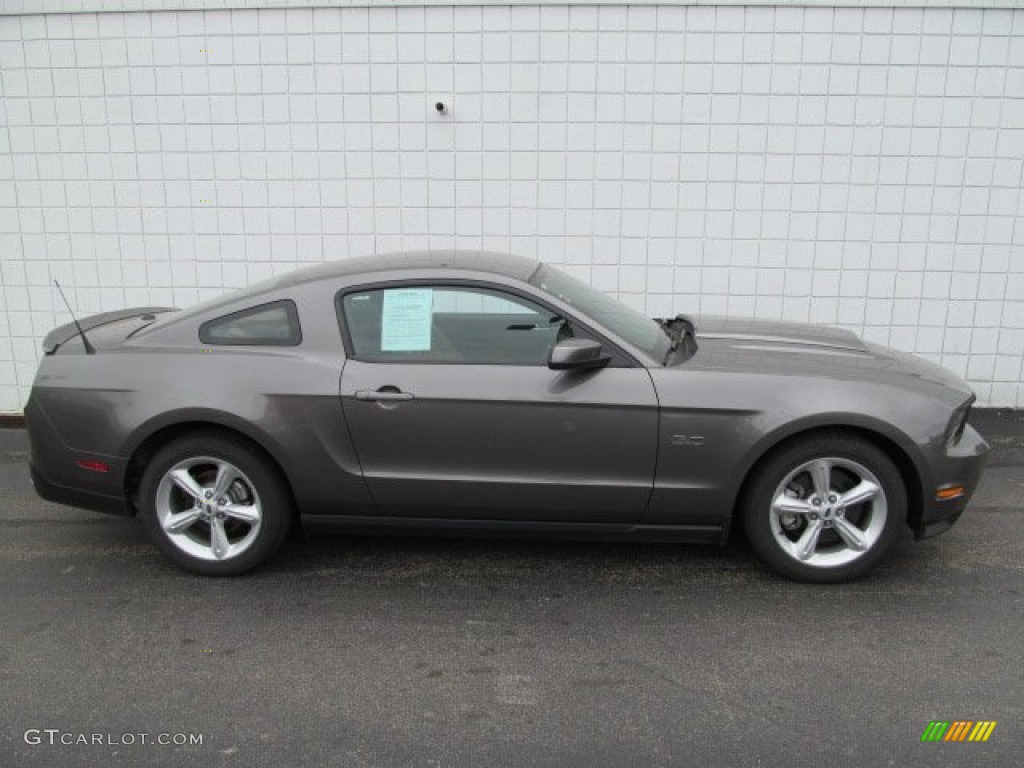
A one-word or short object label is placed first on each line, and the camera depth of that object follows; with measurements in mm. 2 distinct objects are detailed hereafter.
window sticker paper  3959
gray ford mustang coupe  3803
